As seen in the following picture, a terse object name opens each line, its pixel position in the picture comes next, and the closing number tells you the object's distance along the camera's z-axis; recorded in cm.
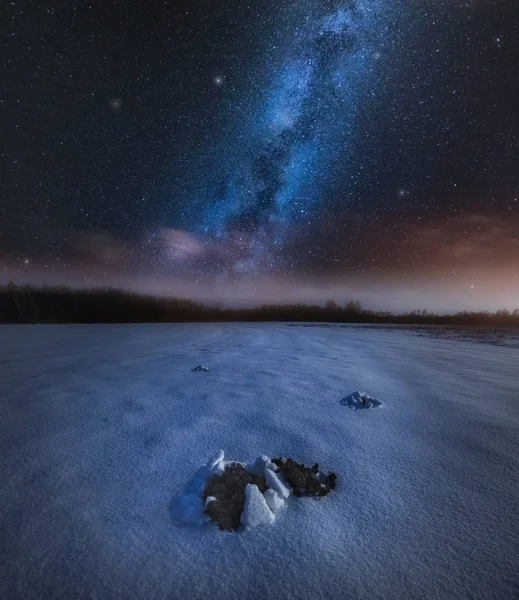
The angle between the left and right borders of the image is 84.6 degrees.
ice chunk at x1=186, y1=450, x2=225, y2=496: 163
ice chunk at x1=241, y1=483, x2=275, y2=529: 141
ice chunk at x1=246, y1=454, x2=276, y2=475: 171
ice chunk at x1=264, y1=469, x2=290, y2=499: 159
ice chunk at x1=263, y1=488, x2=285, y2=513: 152
